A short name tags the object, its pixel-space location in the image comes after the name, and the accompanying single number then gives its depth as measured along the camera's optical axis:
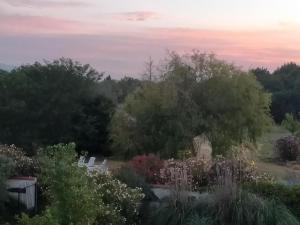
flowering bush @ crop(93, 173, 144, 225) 9.85
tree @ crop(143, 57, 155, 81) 22.58
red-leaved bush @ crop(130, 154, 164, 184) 11.78
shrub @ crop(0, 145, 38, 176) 11.49
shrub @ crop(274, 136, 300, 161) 26.24
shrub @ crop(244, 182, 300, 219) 10.64
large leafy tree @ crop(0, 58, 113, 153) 25.16
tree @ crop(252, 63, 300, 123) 49.39
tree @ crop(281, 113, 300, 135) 31.26
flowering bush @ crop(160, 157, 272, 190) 11.01
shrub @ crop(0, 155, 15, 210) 10.16
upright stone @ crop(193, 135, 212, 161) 21.73
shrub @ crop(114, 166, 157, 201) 11.02
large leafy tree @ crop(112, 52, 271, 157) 21.05
